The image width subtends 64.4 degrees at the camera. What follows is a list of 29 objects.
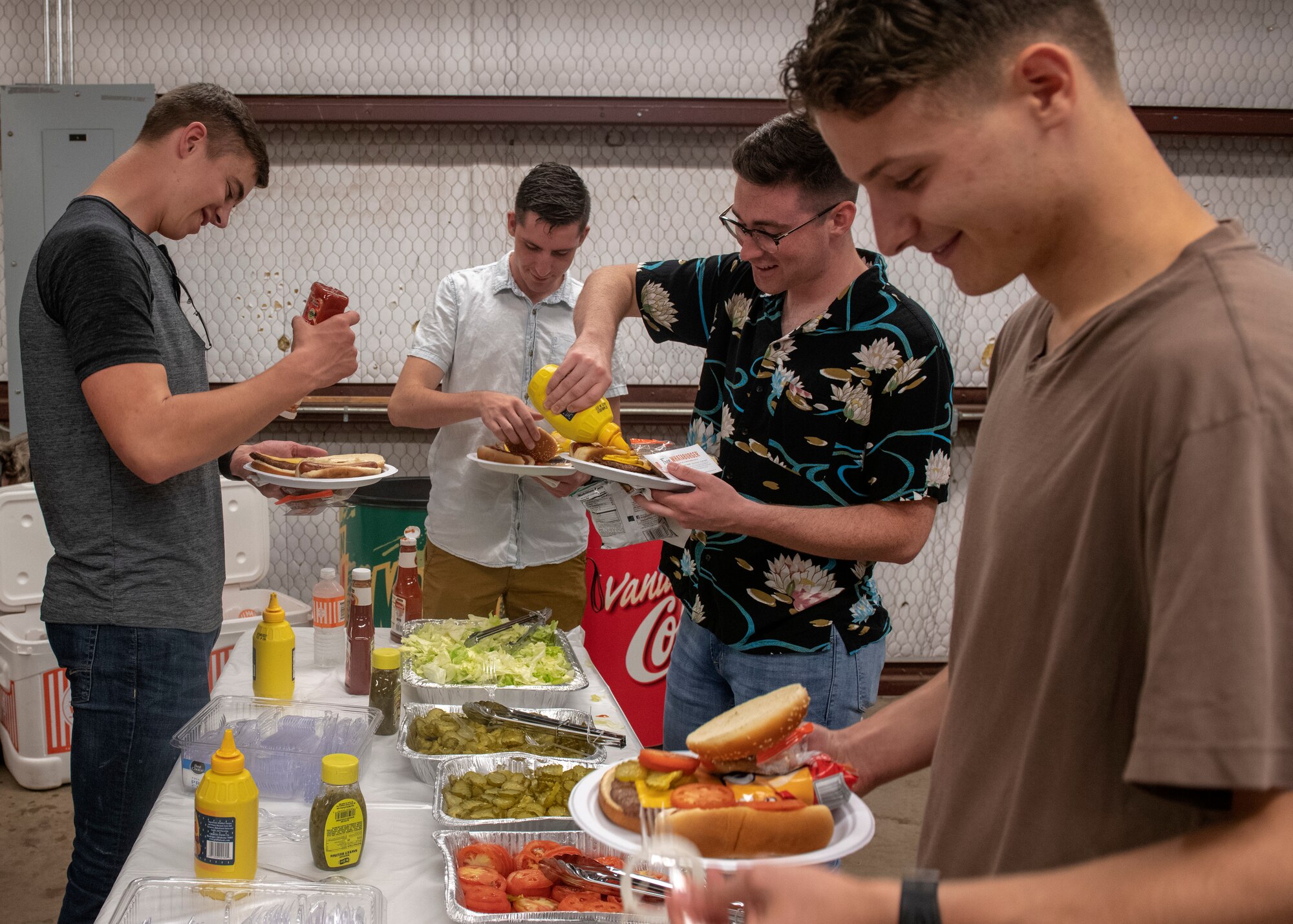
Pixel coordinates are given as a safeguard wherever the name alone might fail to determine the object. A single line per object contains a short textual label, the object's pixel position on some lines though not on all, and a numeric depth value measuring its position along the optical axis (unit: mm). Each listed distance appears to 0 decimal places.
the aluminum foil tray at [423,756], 1822
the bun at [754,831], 1143
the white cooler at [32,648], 3676
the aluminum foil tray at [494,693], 2180
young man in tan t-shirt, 671
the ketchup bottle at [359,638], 2275
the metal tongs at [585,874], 1443
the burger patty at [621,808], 1171
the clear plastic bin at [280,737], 1757
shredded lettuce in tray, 2244
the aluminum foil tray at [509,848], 1382
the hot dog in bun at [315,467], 2408
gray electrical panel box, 4355
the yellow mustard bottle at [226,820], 1441
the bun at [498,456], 2836
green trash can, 3994
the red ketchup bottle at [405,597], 2564
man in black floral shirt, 2014
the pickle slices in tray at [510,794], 1654
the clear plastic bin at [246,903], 1336
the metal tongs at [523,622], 2469
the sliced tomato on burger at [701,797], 1171
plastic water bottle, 2354
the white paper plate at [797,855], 1104
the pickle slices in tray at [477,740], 1877
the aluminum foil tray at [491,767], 1634
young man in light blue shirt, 3461
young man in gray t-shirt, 1947
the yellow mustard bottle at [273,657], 2107
